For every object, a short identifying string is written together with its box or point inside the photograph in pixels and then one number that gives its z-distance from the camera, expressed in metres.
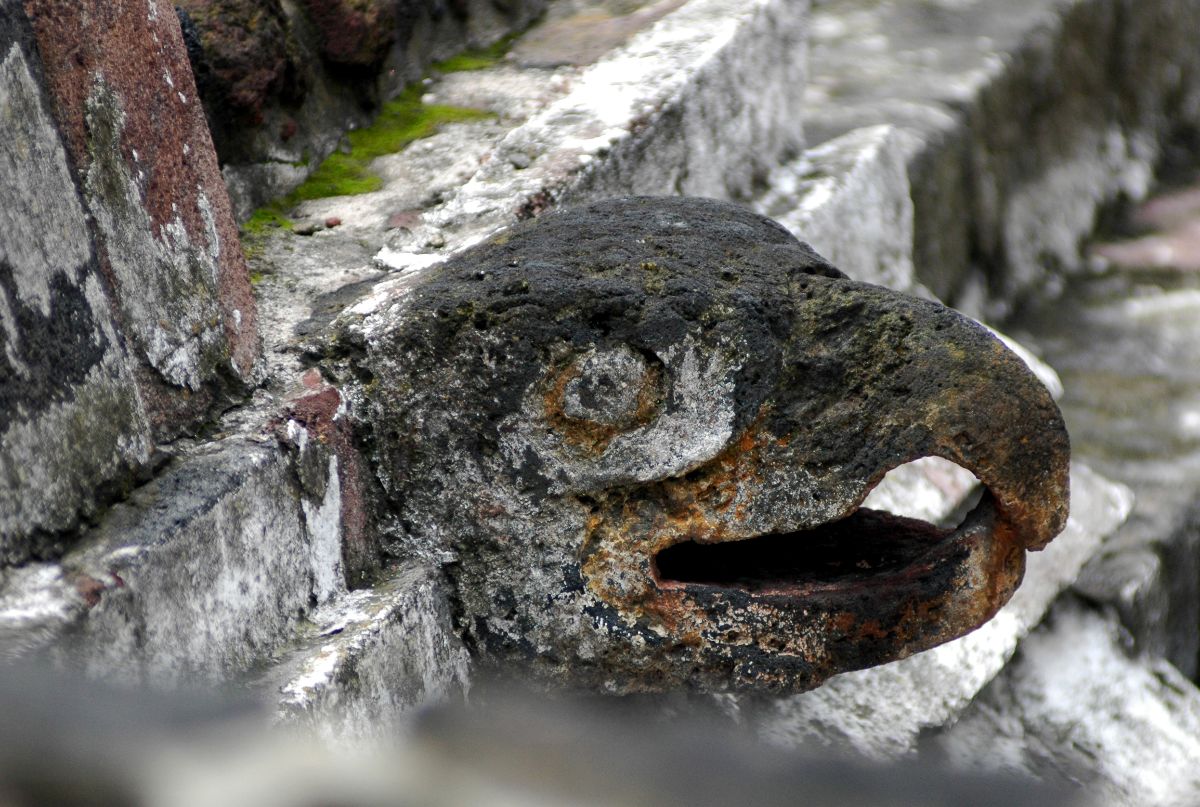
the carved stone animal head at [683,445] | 6.33
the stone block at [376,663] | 6.26
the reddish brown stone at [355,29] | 6.69
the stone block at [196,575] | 6.15
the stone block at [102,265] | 6.15
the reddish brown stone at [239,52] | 6.54
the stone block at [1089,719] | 6.77
